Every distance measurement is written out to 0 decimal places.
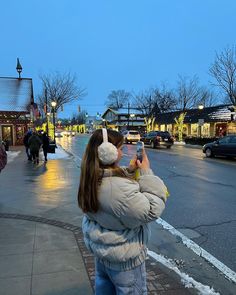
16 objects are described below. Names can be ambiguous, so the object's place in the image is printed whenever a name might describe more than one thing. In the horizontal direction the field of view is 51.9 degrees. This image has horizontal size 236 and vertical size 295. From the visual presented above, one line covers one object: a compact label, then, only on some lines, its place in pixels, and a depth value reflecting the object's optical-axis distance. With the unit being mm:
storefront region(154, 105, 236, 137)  30071
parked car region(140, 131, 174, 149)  23514
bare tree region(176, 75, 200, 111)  40404
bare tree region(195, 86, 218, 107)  45147
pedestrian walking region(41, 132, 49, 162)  13497
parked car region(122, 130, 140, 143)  30341
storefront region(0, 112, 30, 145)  24120
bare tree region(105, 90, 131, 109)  85790
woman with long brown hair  1625
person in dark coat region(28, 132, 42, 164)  12408
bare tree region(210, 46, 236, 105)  24120
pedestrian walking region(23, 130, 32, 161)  14878
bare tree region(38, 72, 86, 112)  27648
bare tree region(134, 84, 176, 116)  47791
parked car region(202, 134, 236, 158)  14083
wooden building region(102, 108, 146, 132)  62222
